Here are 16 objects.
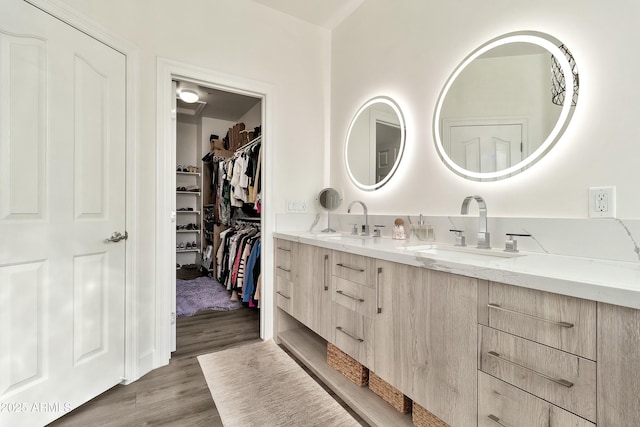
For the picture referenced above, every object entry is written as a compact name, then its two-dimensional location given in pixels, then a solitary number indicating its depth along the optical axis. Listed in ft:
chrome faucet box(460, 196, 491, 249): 4.76
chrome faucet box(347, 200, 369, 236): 7.38
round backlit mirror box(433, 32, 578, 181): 4.38
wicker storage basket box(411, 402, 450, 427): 4.05
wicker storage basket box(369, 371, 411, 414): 4.75
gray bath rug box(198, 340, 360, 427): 4.97
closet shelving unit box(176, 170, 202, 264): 18.04
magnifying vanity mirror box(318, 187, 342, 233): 8.86
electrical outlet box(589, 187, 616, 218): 3.76
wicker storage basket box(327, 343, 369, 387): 5.56
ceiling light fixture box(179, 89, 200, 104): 12.55
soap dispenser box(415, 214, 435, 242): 5.88
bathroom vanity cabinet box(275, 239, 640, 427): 2.37
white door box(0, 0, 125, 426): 4.38
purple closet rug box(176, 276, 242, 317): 10.60
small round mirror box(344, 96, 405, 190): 7.17
